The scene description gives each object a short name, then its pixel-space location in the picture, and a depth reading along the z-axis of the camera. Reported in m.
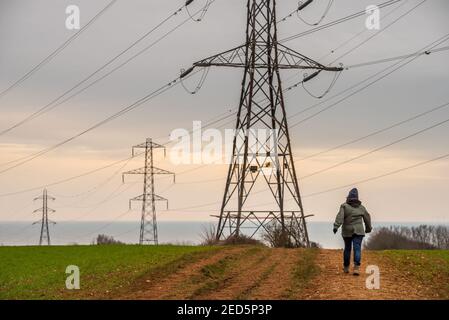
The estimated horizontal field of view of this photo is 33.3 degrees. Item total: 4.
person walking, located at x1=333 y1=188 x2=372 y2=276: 19.06
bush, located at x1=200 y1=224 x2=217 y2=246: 35.52
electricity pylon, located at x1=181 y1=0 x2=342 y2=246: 35.38
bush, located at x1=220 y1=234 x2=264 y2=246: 34.38
